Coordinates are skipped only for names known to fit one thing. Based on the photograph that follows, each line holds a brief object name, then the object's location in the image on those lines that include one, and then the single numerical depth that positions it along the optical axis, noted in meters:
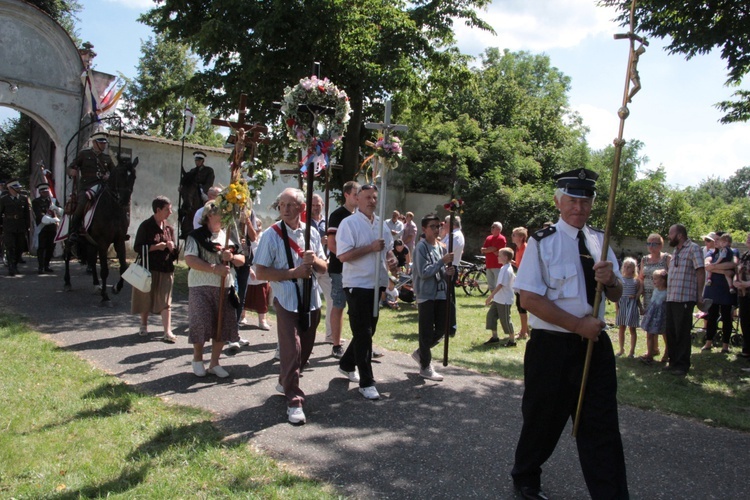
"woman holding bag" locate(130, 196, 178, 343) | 8.21
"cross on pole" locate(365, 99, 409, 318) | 6.20
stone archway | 16.34
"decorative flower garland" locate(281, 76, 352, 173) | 5.79
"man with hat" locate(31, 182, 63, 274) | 14.08
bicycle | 17.92
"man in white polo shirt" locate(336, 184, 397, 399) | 6.15
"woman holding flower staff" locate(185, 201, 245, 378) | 6.42
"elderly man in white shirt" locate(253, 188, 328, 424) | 5.45
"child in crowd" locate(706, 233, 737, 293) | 10.20
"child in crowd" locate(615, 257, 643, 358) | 9.59
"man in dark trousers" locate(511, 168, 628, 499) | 3.62
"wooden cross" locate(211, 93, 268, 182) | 6.82
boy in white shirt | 9.94
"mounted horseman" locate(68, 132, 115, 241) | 12.08
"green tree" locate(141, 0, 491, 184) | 14.92
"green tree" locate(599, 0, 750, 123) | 8.78
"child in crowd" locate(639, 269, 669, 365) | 9.20
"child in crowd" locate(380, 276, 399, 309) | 13.95
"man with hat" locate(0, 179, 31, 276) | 13.93
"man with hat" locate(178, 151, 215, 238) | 12.50
